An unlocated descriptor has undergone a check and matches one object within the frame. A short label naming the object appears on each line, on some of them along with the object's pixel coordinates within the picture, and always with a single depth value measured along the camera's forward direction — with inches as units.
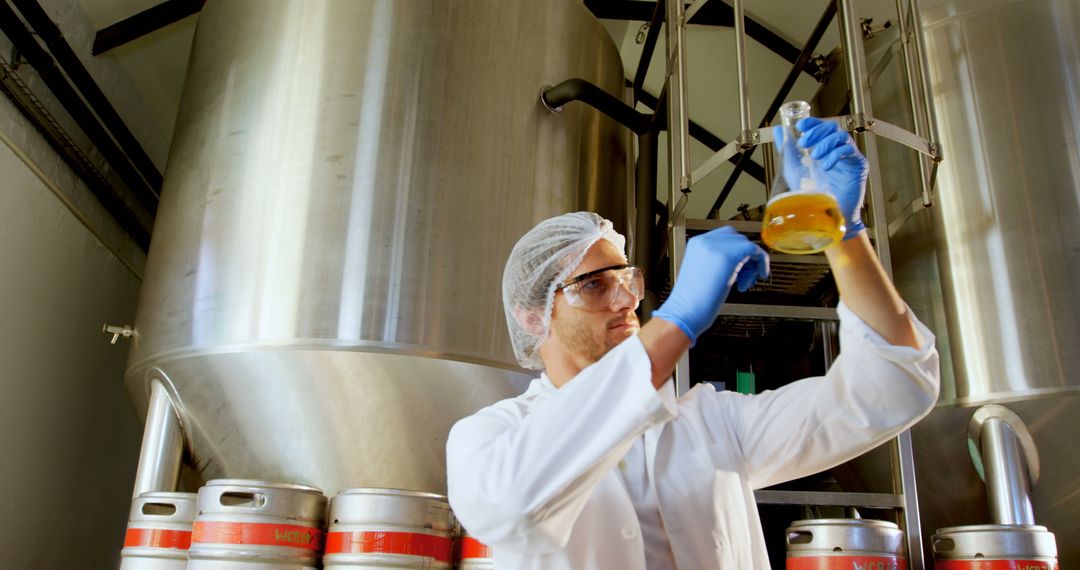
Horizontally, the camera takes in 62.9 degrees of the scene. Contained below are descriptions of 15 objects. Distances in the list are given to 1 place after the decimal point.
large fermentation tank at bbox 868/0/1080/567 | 92.0
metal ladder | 88.6
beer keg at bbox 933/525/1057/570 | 77.8
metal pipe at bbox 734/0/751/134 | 93.0
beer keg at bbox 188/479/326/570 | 80.5
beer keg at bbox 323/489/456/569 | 81.0
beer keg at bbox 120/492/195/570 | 88.0
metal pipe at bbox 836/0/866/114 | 93.7
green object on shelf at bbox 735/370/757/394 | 123.2
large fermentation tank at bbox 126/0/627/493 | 93.7
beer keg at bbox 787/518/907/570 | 79.5
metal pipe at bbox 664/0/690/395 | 98.5
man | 34.9
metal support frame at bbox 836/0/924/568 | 87.2
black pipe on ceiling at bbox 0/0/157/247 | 118.1
